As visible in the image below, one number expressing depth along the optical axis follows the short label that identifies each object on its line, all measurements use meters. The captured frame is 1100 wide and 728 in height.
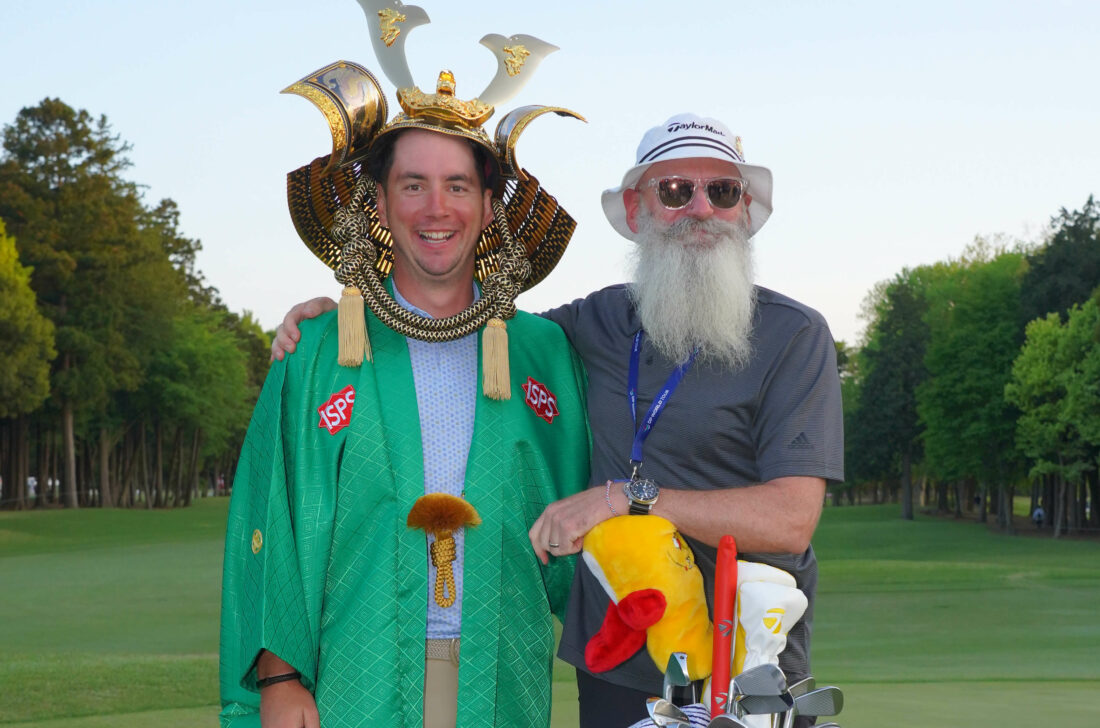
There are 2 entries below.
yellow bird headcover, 2.51
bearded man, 2.79
